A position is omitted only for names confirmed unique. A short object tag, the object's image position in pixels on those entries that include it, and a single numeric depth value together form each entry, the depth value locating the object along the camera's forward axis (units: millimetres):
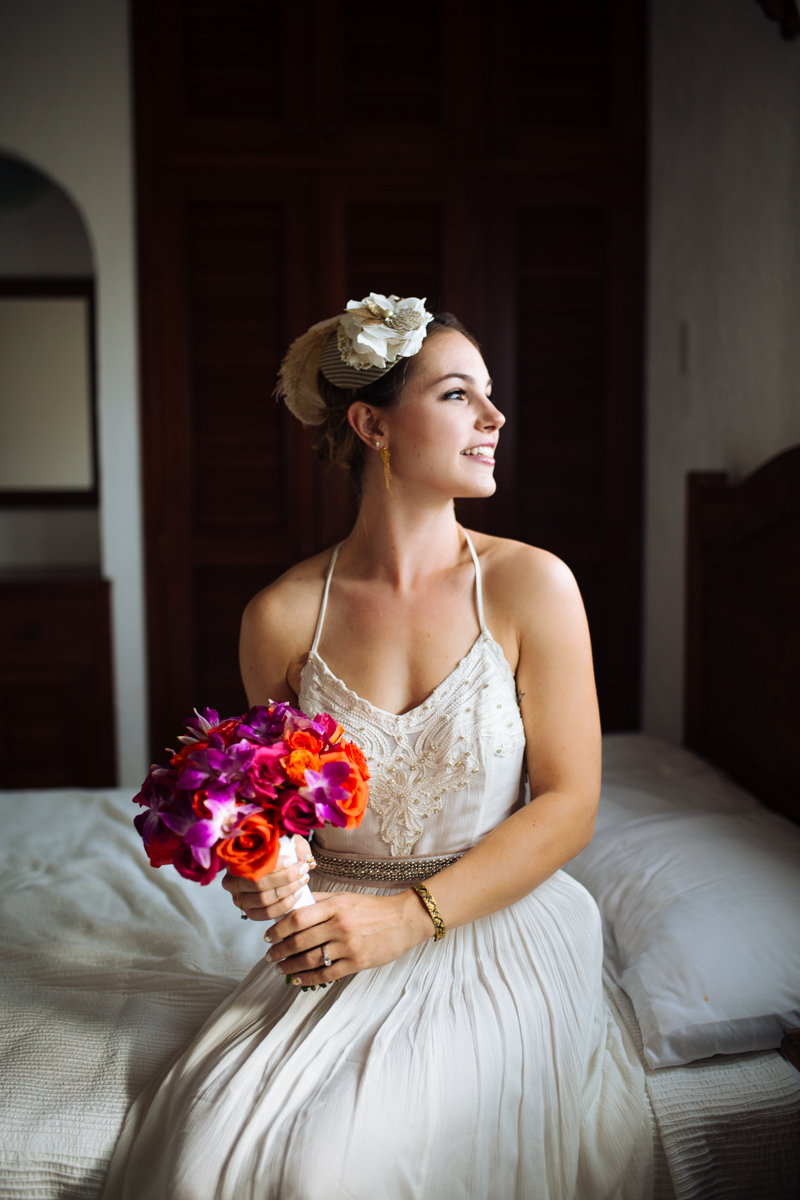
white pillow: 1281
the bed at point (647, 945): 1168
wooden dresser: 3000
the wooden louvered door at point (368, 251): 2943
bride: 1054
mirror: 3357
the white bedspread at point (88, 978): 1128
